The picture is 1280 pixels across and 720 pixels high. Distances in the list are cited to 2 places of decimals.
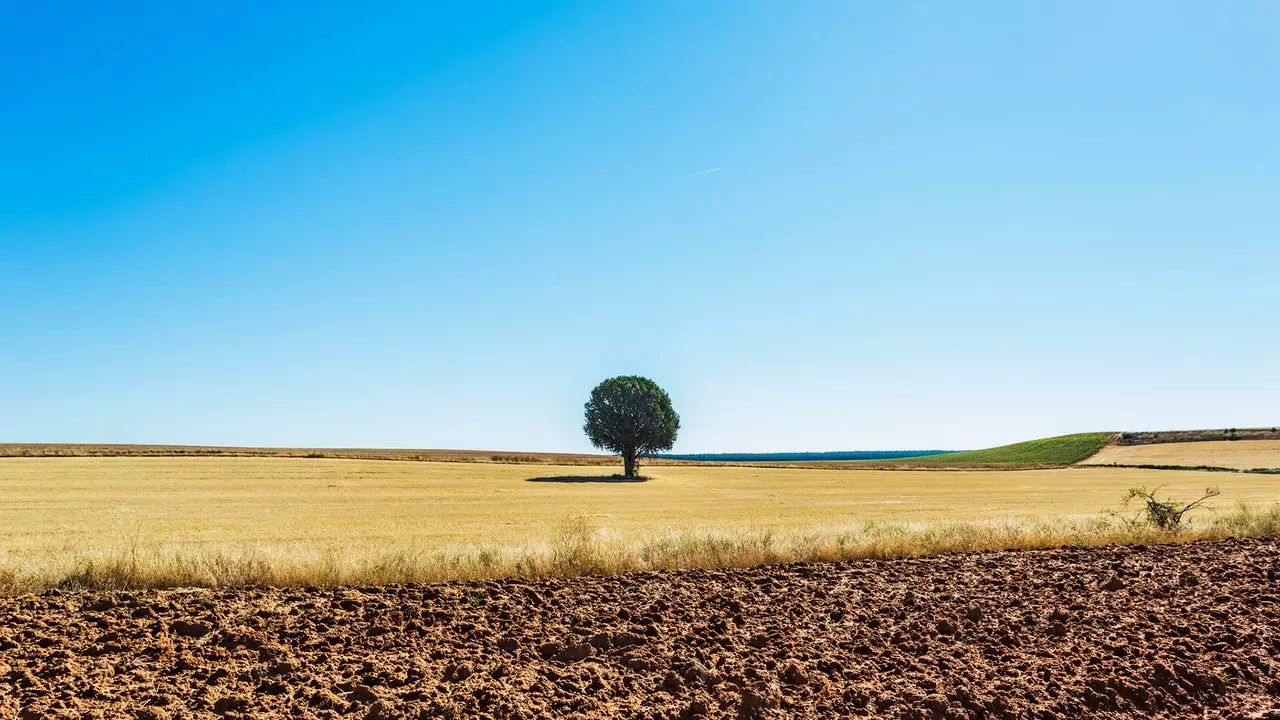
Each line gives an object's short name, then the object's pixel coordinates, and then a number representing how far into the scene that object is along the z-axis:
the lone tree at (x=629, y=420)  69.12
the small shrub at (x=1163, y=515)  20.17
